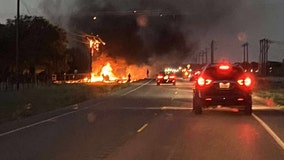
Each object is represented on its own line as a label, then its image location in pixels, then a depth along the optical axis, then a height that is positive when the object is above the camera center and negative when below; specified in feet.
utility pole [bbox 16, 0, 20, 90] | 151.84 +6.08
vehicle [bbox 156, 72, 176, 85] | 212.64 -0.86
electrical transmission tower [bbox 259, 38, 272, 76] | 383.24 +17.07
